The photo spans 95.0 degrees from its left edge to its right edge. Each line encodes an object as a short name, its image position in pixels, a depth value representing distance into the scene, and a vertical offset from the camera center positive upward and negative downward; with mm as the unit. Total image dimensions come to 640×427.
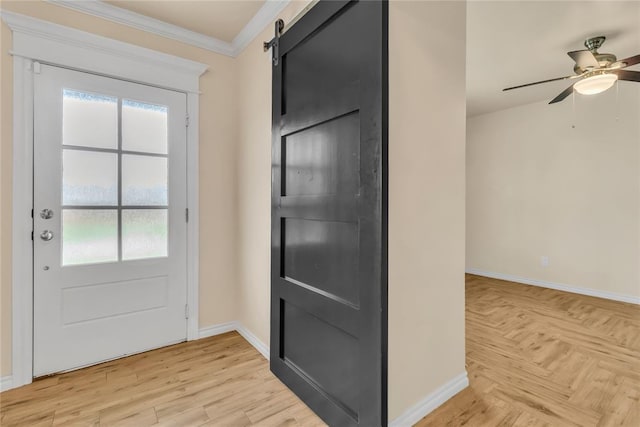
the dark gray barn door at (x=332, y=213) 1293 +5
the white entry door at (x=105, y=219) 1969 -40
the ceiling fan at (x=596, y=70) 2375 +1224
